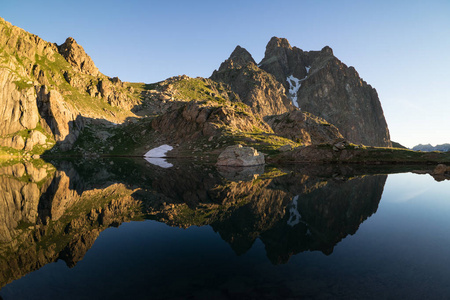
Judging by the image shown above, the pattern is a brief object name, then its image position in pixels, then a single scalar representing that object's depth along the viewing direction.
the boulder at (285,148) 99.11
